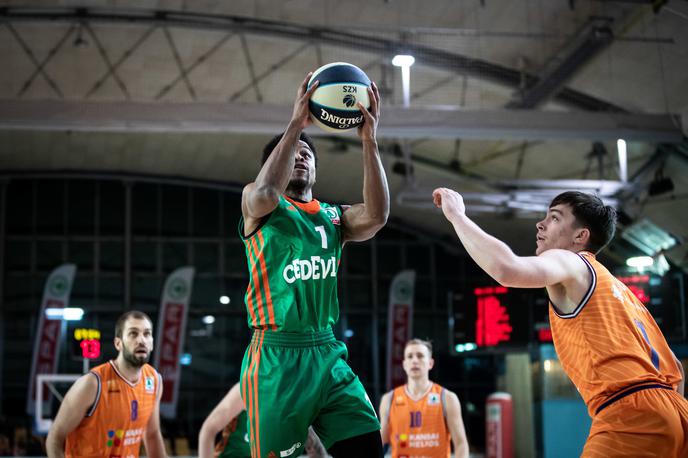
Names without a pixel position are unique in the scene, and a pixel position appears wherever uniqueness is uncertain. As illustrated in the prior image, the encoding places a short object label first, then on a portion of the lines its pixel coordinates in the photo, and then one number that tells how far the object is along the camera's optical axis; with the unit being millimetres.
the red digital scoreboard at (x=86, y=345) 14820
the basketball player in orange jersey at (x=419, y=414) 8227
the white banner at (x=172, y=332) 21562
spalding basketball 4047
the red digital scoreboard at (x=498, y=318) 15945
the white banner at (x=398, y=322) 23797
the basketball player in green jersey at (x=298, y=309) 3854
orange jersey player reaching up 3590
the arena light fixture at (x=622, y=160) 15688
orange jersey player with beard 6396
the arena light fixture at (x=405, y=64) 12836
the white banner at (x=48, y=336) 21594
